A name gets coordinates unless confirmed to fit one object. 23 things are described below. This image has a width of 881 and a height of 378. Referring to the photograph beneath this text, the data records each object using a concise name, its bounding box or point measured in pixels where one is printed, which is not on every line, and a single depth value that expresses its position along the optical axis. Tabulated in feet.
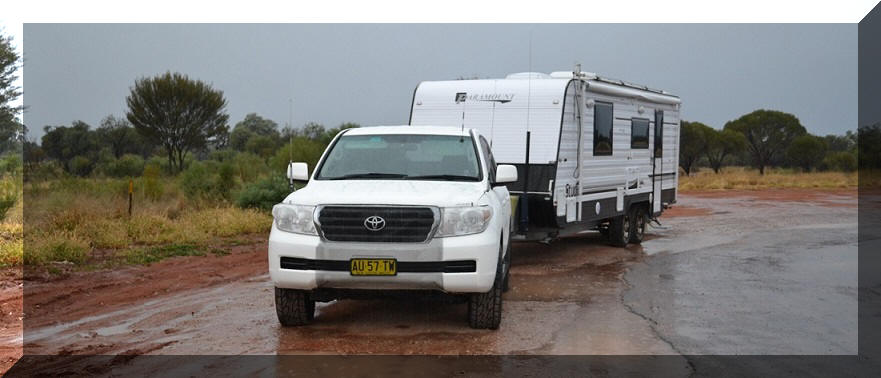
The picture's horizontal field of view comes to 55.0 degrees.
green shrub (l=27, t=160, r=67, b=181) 82.17
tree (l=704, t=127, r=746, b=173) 188.44
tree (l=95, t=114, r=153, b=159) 144.66
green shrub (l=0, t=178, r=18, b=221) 54.39
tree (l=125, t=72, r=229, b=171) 125.18
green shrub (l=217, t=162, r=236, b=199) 70.52
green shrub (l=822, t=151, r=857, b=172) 179.32
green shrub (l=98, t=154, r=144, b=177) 102.66
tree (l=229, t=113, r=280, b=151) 179.27
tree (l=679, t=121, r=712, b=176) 184.65
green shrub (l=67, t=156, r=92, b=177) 110.01
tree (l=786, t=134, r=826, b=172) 190.79
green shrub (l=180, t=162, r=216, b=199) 70.00
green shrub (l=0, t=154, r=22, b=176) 90.89
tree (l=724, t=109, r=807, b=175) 201.46
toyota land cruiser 23.86
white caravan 38.78
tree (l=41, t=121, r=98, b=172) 141.86
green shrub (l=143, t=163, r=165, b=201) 67.21
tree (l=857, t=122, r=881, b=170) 147.02
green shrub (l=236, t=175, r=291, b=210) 62.28
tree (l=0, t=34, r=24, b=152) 87.45
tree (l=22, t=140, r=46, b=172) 89.42
